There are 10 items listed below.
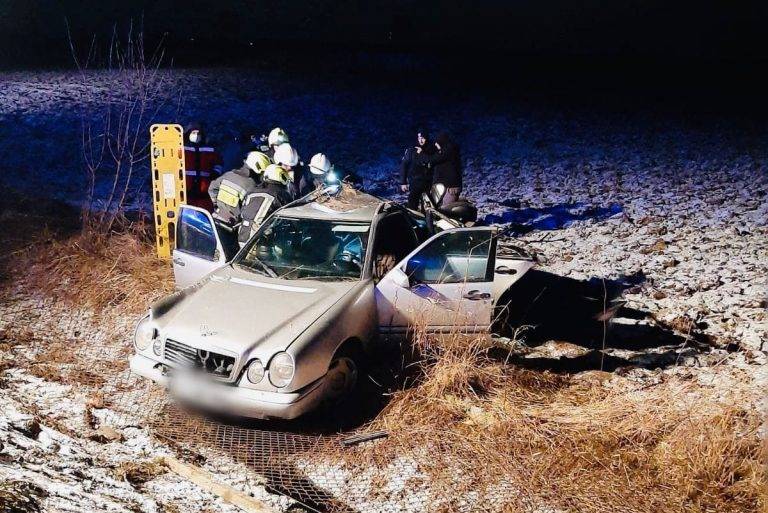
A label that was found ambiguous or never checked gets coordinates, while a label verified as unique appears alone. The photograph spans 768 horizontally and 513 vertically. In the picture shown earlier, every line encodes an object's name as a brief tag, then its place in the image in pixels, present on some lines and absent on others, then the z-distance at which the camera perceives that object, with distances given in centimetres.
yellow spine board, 820
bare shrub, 898
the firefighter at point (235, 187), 743
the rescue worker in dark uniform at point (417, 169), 962
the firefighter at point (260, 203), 701
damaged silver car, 498
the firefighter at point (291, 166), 784
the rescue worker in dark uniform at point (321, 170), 805
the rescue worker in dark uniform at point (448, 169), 941
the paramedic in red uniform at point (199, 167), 869
